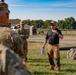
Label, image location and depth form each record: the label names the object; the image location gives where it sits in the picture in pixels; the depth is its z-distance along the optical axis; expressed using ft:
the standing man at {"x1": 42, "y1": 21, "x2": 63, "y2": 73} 25.51
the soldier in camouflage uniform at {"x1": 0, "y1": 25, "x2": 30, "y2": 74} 7.88
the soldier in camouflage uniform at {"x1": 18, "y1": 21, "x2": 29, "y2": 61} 31.26
